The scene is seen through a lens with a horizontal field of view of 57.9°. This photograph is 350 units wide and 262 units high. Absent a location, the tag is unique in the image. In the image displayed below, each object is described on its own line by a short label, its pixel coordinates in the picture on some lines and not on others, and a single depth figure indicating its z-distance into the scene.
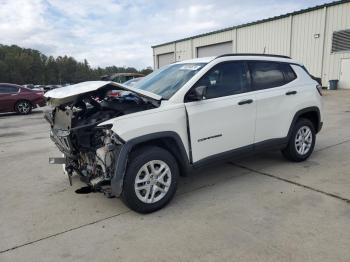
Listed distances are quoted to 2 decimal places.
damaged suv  3.62
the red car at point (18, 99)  14.80
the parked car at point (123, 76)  17.90
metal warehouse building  21.88
